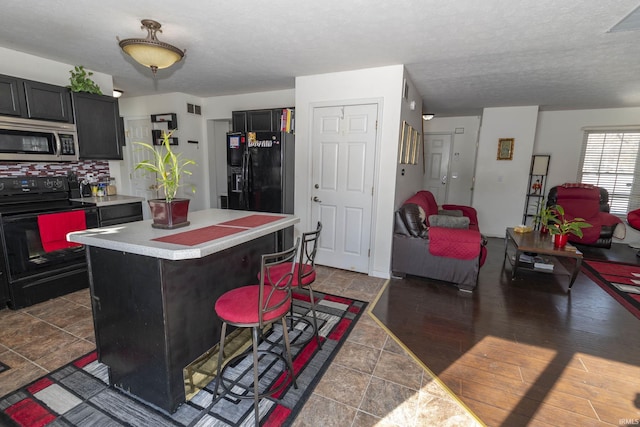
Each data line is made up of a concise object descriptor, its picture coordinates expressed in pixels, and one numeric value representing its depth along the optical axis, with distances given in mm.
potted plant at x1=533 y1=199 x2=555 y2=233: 3648
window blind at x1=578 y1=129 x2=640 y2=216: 5254
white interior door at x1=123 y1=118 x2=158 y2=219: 5094
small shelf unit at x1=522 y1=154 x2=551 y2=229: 5656
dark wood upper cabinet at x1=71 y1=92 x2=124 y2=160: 3229
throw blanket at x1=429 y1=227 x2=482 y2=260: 3139
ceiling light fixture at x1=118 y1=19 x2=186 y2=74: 2072
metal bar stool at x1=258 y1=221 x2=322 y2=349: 1936
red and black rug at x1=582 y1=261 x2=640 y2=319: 3029
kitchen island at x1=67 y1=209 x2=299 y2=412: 1501
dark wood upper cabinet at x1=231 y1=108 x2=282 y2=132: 4316
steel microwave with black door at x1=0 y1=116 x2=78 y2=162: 2715
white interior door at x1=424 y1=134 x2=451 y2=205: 6621
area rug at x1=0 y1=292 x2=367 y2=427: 1539
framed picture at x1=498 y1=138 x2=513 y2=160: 5492
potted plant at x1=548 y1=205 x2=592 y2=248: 3281
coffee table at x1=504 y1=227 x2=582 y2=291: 3195
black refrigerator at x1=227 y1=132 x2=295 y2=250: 3885
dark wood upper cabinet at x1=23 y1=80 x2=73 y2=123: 2838
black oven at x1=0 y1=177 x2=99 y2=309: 2553
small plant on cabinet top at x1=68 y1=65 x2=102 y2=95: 3170
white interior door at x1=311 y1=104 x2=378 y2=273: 3553
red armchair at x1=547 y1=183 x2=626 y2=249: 4750
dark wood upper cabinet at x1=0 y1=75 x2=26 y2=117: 2656
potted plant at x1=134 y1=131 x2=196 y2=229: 1691
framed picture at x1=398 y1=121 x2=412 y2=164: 3574
